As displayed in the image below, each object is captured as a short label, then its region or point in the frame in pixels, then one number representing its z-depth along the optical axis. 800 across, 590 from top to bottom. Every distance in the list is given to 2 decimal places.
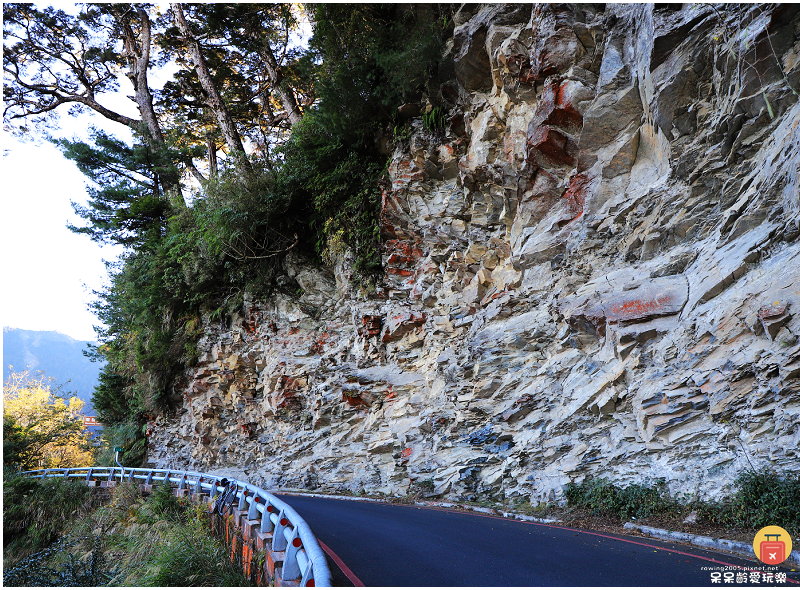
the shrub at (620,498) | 6.98
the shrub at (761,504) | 5.48
